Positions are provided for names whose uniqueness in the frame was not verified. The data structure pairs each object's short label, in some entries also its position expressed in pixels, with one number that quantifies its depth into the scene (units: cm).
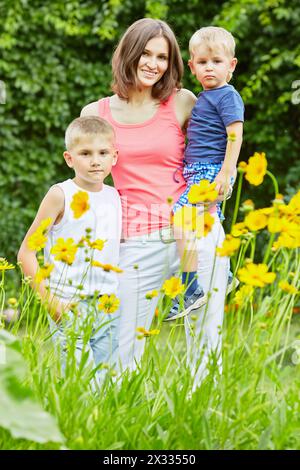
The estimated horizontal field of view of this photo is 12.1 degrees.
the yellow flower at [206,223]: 349
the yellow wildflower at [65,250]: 361
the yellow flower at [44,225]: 376
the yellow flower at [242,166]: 346
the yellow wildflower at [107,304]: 394
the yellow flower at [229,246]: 334
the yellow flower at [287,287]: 338
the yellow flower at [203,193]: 358
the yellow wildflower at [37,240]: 377
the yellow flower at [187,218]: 384
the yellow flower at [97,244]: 371
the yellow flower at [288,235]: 347
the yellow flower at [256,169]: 353
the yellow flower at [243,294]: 354
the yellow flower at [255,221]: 347
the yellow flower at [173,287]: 378
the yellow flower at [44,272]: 361
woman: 495
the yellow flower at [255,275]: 335
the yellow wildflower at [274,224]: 340
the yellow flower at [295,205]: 366
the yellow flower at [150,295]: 354
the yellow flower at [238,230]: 352
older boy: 472
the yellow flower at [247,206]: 333
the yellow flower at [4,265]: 403
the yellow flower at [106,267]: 362
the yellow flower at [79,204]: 374
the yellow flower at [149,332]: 361
